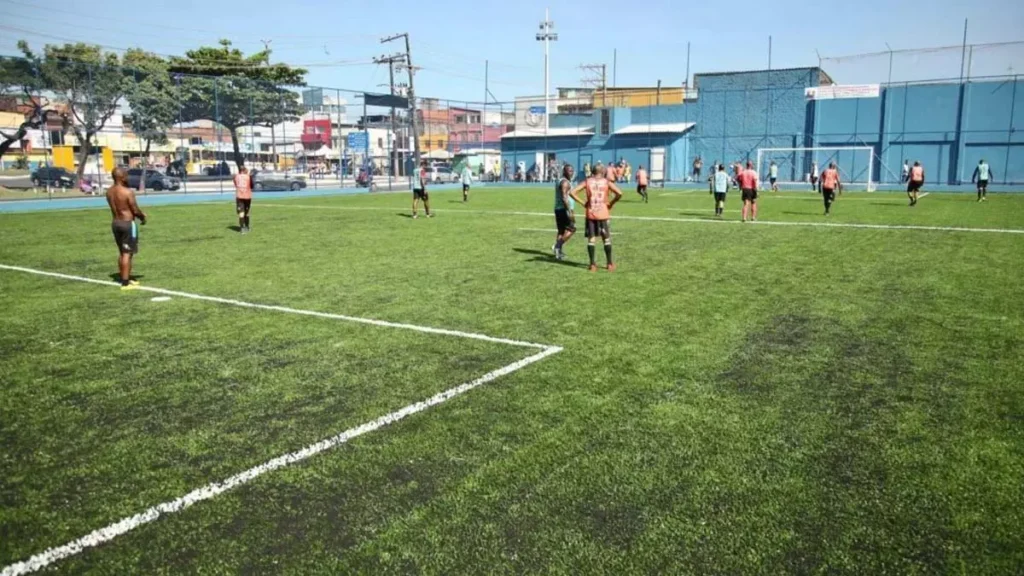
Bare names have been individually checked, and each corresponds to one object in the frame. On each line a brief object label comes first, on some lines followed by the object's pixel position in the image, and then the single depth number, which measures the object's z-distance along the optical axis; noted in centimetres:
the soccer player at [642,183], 3206
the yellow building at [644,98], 5941
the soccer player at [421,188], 2323
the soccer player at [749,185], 2111
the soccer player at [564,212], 1354
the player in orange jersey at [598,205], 1185
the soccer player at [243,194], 1888
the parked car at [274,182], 4428
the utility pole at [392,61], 5662
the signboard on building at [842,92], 4705
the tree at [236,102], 3662
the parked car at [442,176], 5878
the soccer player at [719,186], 2262
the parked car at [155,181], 4062
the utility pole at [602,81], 6978
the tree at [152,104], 3378
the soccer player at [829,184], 2277
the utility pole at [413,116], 4847
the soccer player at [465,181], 3253
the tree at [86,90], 3139
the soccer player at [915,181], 2688
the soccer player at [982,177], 2972
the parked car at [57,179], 3803
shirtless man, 1071
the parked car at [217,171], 4584
